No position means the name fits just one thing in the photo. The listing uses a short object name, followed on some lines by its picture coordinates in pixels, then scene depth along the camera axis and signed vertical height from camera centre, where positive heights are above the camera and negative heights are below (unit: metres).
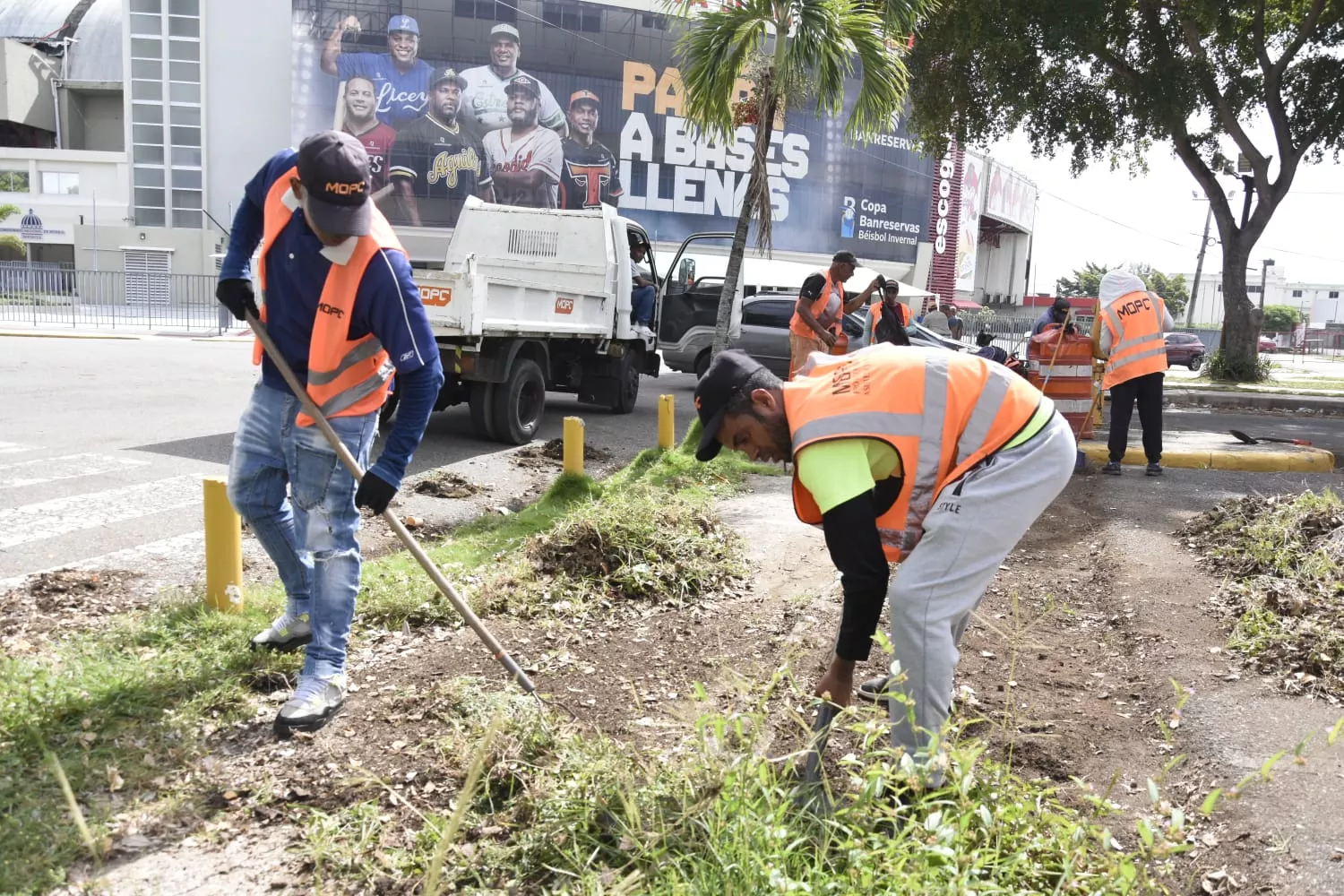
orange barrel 10.46 -0.45
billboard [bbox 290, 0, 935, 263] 41.22 +7.64
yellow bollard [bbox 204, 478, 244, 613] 4.36 -1.09
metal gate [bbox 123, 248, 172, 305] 26.05 -0.07
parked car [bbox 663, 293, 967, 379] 14.96 -0.35
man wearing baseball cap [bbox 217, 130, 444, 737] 3.36 -0.23
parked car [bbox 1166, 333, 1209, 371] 39.62 -0.55
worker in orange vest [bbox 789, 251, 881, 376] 9.12 +0.04
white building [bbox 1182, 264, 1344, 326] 93.38 +3.97
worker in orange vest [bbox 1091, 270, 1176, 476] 8.57 -0.19
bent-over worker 2.63 -0.36
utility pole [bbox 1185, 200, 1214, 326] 51.22 +3.29
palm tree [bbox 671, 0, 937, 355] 9.85 +2.41
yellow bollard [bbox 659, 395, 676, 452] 9.14 -1.00
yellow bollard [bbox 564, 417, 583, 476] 7.32 -0.98
